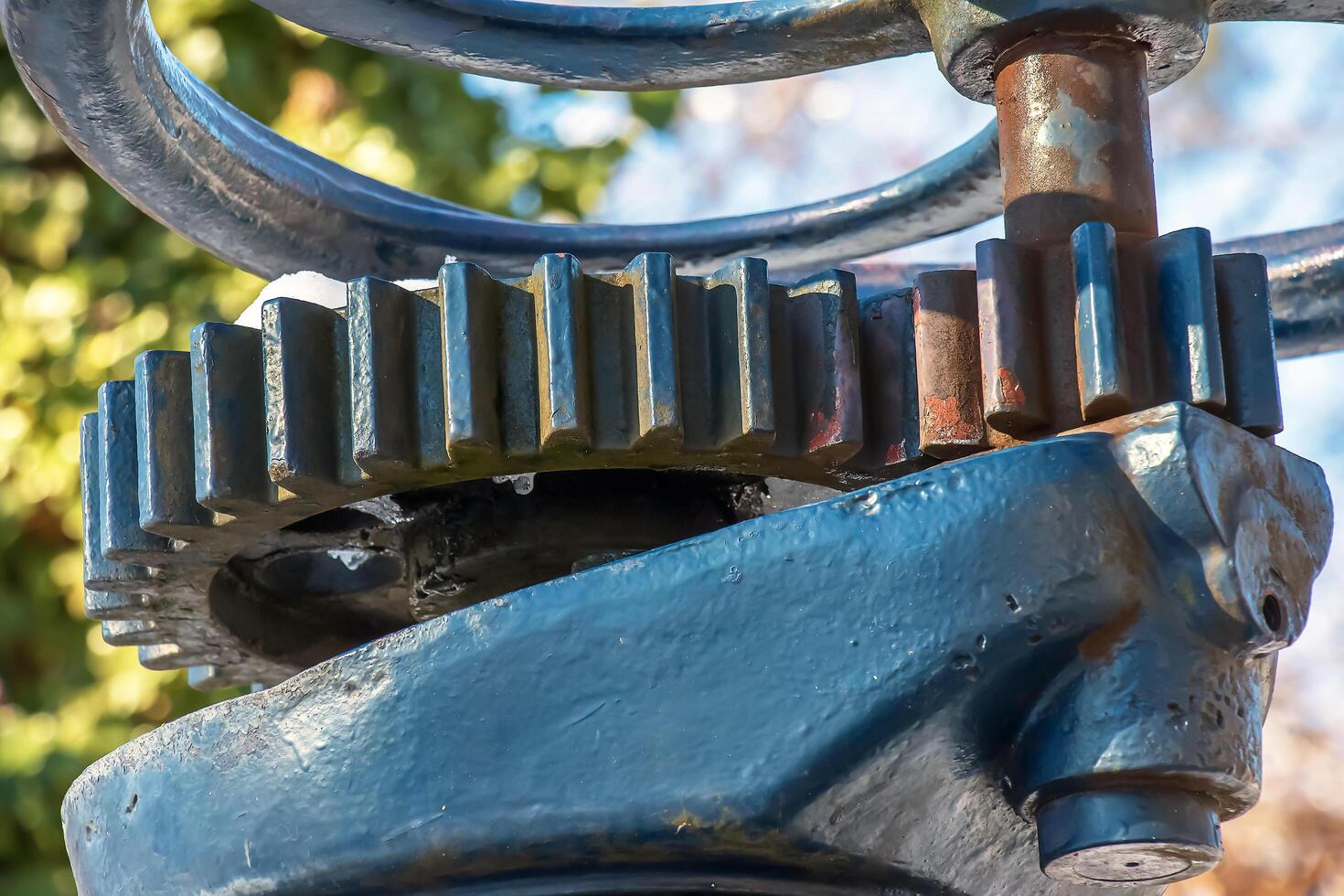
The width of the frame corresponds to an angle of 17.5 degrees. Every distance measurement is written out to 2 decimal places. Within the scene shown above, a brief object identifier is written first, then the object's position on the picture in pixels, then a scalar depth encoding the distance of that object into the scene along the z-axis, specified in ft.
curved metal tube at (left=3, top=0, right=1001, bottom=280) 3.63
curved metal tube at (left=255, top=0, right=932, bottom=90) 3.66
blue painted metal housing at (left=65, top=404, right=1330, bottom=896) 3.27
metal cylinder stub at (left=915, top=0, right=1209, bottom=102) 3.46
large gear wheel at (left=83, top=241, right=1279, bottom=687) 3.37
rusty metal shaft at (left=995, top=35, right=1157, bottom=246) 3.45
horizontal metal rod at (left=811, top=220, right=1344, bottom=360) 4.00
